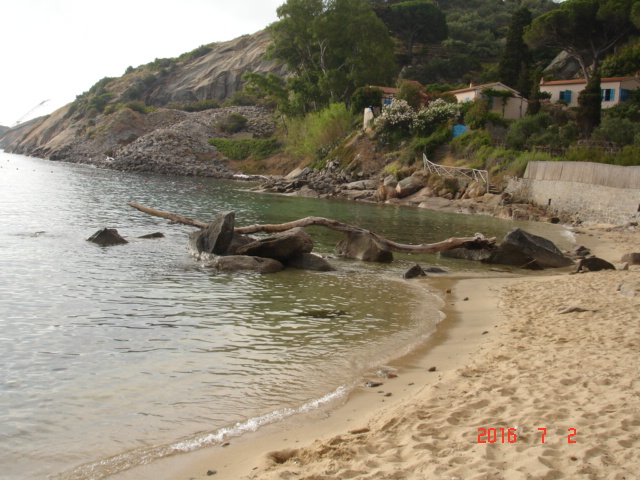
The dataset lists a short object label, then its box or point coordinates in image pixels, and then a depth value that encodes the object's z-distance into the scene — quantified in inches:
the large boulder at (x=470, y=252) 740.0
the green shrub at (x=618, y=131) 1407.5
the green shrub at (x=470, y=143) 1738.4
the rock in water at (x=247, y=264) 629.6
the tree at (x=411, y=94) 2199.8
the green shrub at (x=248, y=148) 3056.1
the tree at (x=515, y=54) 2456.9
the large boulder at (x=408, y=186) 1689.5
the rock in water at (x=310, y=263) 647.8
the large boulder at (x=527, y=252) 693.3
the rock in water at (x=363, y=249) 726.5
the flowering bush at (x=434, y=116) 1979.6
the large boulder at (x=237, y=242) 709.3
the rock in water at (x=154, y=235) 860.0
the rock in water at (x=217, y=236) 699.4
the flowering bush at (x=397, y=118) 2071.9
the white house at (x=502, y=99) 2065.7
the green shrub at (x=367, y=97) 2418.8
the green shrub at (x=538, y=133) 1530.4
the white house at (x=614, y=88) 1902.1
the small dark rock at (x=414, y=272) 618.2
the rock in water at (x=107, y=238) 779.4
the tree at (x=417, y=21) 3575.3
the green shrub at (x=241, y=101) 4165.8
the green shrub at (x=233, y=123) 3538.4
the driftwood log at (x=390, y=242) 738.2
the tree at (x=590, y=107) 1647.4
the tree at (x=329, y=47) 2598.4
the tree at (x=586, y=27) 2197.3
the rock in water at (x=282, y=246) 663.1
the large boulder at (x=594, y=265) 611.6
